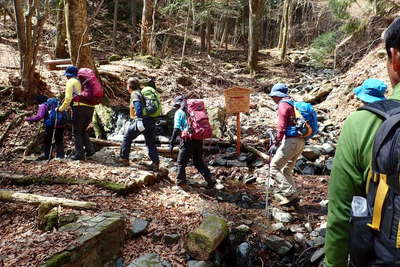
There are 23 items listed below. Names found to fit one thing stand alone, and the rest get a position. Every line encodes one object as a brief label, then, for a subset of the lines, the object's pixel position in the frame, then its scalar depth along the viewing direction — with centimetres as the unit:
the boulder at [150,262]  407
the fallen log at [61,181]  566
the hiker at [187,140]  649
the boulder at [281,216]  576
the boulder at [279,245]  491
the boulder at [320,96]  1486
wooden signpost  924
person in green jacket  157
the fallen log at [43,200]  471
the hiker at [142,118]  686
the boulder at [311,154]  900
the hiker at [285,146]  569
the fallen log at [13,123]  867
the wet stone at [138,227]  461
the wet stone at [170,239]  461
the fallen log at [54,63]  1222
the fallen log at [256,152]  891
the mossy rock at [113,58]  1865
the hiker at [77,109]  679
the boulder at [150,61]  1692
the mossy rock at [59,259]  329
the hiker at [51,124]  757
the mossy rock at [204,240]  441
